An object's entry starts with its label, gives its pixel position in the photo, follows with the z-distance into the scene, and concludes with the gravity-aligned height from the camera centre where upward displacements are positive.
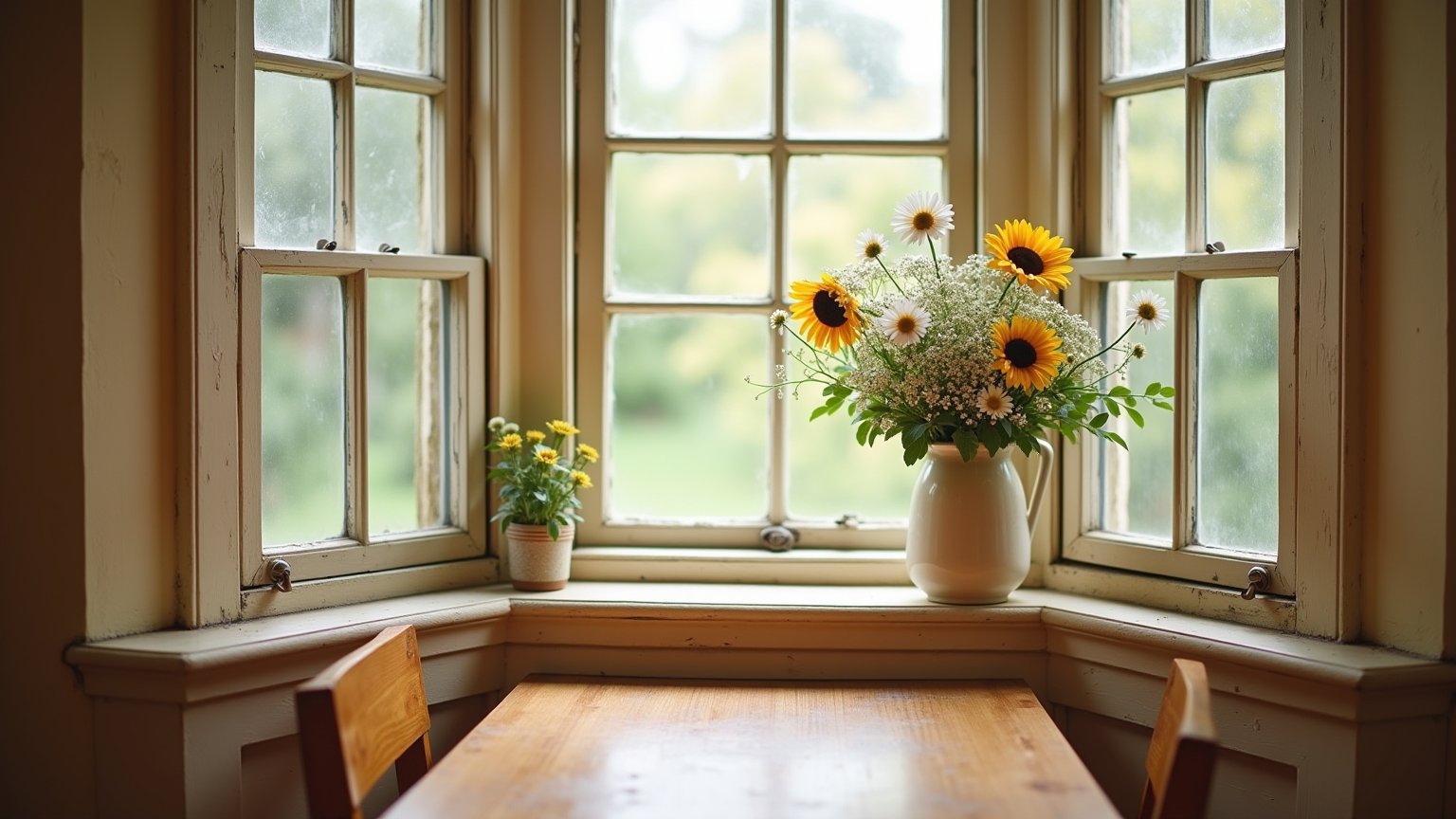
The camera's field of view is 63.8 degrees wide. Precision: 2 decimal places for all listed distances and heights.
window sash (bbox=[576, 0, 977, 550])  2.36 +0.28
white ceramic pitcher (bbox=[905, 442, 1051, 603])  2.08 -0.24
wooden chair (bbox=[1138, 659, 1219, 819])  1.29 -0.41
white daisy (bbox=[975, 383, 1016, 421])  1.95 -0.02
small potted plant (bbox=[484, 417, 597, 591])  2.18 -0.21
